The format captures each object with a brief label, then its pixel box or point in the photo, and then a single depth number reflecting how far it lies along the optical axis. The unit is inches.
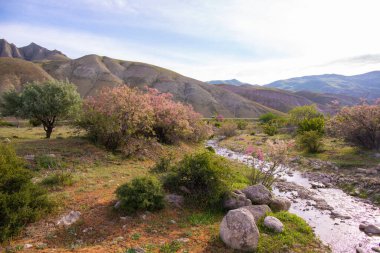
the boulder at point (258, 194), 484.4
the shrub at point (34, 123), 1569.3
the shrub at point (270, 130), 1797.5
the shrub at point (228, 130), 1859.0
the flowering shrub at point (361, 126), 959.6
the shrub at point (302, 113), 2034.9
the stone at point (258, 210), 424.7
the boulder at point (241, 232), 334.0
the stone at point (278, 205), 492.7
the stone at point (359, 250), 383.6
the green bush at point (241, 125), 2335.6
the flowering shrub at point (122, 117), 820.0
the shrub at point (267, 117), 2913.4
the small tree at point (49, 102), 915.4
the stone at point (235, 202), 460.4
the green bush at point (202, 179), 471.5
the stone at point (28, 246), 305.3
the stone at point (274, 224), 391.2
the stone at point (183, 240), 351.3
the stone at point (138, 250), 303.5
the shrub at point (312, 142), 1104.8
